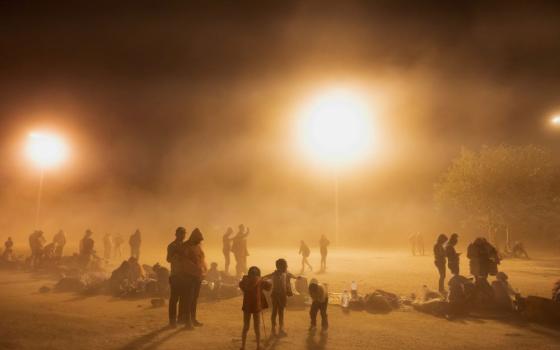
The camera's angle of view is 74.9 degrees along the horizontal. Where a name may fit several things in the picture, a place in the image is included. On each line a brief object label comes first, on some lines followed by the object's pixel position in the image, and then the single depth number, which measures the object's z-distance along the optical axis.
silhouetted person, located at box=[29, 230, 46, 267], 21.09
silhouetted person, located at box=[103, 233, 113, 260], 28.48
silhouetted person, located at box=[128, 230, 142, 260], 23.62
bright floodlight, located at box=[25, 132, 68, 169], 41.72
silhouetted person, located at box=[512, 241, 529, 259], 29.53
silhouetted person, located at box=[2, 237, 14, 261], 22.50
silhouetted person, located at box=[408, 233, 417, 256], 33.24
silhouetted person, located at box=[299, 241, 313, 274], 20.05
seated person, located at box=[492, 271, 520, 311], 10.39
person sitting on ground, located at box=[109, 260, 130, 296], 13.61
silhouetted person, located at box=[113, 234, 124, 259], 30.40
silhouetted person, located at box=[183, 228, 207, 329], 8.88
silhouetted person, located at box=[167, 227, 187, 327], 8.91
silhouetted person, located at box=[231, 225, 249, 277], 17.52
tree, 32.62
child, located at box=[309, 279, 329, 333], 8.60
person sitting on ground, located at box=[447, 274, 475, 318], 10.27
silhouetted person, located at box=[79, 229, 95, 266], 19.62
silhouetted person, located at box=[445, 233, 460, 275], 12.66
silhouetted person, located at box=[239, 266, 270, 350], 7.36
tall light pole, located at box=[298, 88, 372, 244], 52.69
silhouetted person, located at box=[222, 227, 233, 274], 18.38
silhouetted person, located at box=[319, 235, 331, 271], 20.70
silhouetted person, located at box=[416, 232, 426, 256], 33.89
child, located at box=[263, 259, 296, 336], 8.33
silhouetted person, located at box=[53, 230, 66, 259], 22.37
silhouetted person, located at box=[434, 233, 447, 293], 13.26
